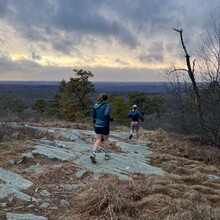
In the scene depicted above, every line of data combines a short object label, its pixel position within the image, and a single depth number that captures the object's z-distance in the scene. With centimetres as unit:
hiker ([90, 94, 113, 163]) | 615
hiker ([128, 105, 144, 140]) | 971
